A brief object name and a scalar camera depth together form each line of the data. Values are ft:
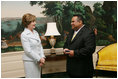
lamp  15.23
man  8.59
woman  8.96
